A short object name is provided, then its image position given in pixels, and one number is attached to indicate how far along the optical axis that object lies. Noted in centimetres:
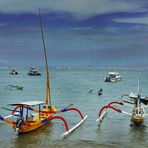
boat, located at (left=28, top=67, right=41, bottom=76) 19360
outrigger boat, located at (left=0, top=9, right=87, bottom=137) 2775
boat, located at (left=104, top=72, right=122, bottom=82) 13114
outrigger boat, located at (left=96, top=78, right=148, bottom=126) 3209
